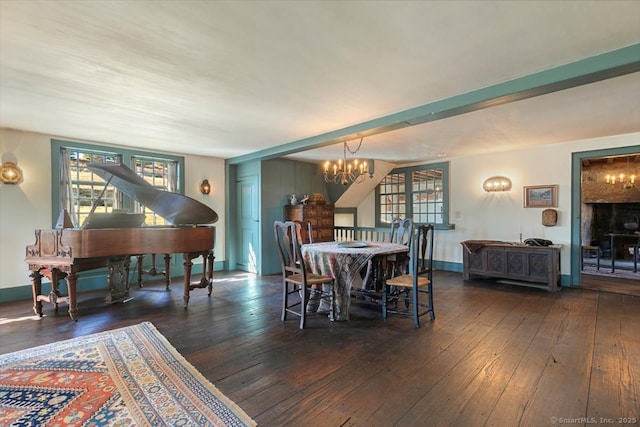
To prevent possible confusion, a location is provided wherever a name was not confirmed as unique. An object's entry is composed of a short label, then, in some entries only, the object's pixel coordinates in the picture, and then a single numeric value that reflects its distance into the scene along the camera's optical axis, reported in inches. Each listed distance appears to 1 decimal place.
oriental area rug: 70.3
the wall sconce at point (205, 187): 241.3
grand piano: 130.3
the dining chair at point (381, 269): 150.4
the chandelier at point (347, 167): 178.9
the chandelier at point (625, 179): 280.1
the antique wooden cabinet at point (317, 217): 242.8
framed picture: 204.4
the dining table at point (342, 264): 132.7
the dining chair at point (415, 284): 127.6
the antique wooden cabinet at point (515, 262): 185.6
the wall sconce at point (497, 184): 223.6
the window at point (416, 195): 259.8
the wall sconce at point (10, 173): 164.4
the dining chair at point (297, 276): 126.3
